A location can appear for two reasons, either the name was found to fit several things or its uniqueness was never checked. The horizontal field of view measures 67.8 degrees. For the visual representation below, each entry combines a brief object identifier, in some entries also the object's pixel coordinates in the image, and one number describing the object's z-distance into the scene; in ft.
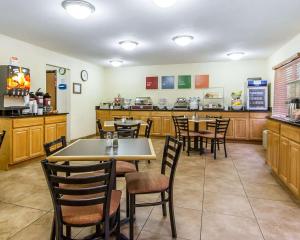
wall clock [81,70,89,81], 23.37
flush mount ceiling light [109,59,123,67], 22.62
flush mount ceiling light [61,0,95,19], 9.89
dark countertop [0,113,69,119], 12.91
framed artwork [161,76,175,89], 25.63
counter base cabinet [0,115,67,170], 12.82
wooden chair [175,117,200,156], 16.85
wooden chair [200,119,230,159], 15.94
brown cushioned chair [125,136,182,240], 6.31
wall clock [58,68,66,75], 21.69
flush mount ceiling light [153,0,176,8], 8.82
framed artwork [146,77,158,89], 26.17
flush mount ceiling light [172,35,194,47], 14.73
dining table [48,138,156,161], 6.04
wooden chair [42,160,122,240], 4.55
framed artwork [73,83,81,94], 22.11
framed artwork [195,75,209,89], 24.51
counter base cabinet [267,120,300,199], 8.96
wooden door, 22.66
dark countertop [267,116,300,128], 8.93
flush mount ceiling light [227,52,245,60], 19.61
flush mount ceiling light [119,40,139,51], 16.06
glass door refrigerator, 21.46
